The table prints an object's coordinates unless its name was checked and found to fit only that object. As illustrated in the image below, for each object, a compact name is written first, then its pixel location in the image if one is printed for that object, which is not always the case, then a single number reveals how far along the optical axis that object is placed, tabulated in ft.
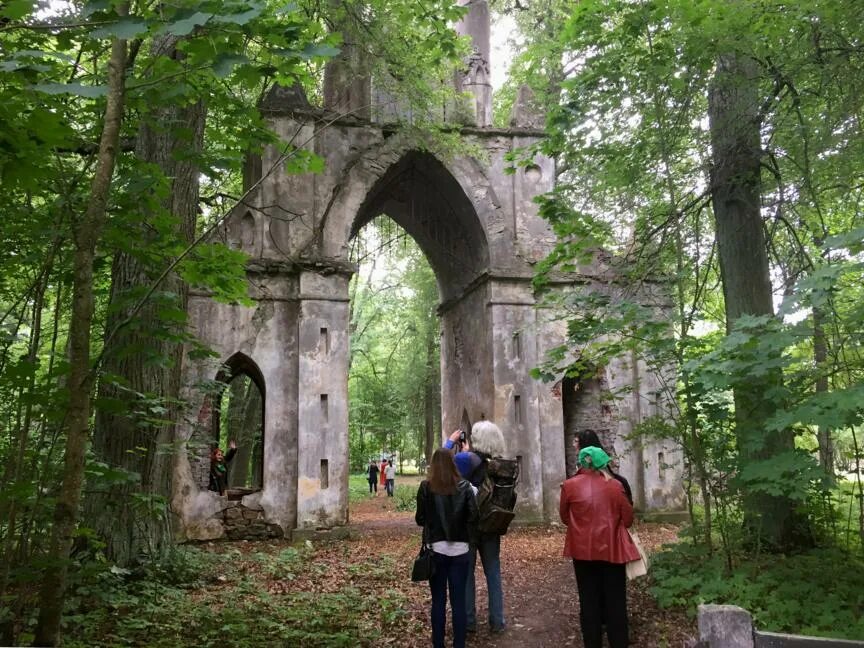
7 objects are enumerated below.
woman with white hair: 18.60
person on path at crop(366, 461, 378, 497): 83.15
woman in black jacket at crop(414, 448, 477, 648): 15.93
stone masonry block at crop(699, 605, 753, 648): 11.27
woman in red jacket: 15.56
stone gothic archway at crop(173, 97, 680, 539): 40.27
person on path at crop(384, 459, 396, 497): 76.89
